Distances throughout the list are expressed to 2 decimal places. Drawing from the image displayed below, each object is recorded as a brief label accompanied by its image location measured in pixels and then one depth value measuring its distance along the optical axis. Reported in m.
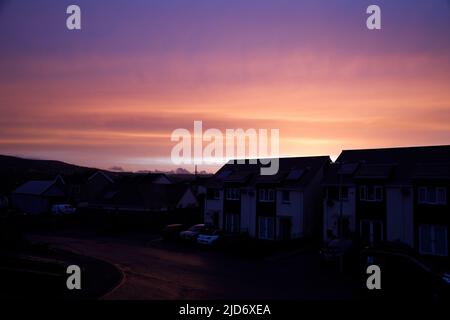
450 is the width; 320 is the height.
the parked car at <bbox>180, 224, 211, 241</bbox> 35.25
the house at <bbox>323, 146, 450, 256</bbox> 29.27
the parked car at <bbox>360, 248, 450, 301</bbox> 16.45
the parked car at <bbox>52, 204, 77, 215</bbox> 55.12
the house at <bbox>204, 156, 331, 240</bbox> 37.53
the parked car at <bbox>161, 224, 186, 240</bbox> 37.66
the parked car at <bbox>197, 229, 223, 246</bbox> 33.41
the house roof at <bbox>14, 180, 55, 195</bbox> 62.69
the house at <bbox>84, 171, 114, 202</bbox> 66.44
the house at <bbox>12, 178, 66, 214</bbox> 61.94
